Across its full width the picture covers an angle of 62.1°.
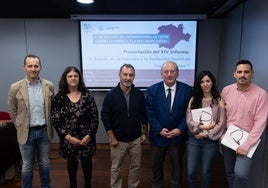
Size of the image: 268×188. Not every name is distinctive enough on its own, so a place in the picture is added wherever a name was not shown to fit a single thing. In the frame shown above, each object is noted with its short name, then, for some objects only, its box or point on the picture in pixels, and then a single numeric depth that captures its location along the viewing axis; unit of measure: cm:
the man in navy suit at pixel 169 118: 229
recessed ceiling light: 310
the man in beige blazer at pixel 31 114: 223
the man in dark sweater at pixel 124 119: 232
